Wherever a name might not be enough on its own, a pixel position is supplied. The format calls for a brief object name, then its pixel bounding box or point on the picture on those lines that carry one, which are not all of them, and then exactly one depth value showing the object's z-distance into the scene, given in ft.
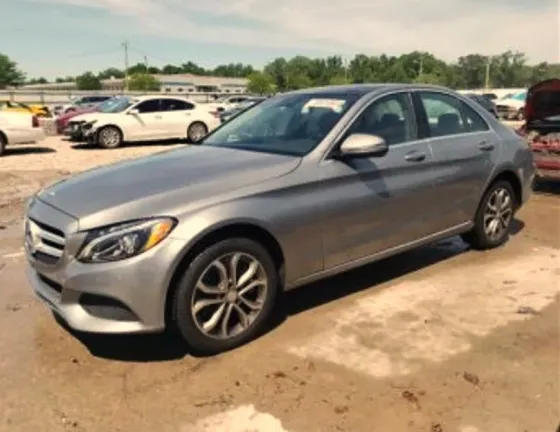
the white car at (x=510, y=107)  102.63
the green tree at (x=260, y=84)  295.69
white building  352.69
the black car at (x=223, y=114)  65.29
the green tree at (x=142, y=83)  297.94
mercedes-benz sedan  11.16
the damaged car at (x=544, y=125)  27.35
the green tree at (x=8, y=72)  315.94
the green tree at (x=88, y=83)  359.31
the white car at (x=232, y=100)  103.01
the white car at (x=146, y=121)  56.34
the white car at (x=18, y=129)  49.90
